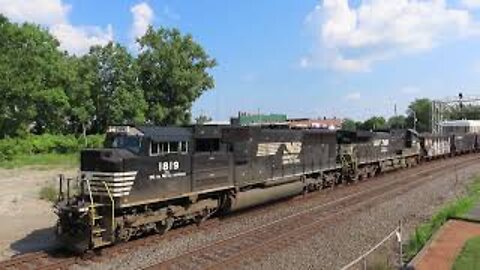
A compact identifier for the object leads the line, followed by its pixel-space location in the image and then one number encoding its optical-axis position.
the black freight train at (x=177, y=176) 16.27
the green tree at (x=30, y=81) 55.34
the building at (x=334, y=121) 92.94
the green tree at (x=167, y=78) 68.12
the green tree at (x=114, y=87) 64.56
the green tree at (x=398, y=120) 168.38
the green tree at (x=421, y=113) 166.00
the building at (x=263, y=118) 69.61
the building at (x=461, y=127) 78.06
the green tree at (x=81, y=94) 63.12
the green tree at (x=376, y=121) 152.88
